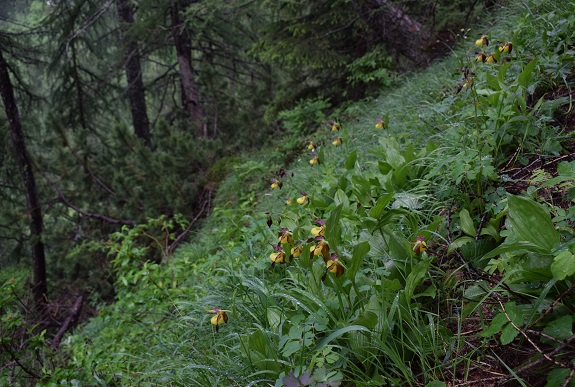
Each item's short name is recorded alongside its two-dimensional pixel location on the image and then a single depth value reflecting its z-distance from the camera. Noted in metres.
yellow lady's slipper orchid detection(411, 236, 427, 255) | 1.62
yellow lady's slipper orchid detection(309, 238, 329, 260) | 1.59
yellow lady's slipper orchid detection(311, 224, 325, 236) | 1.70
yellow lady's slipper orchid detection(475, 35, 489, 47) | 2.44
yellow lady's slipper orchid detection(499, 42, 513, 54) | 2.36
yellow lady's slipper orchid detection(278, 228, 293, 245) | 1.88
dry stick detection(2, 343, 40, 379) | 2.78
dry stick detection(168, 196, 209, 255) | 6.50
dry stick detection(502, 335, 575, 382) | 1.16
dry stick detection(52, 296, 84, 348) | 5.47
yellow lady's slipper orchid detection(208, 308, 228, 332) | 1.75
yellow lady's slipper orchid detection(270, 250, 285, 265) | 1.91
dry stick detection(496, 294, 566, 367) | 1.15
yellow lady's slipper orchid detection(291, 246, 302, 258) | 1.78
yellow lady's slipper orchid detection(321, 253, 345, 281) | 1.56
